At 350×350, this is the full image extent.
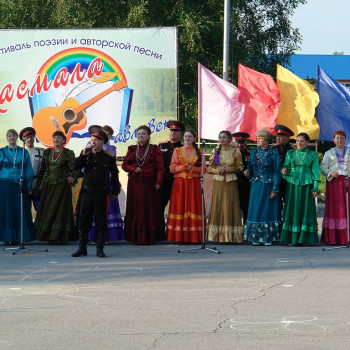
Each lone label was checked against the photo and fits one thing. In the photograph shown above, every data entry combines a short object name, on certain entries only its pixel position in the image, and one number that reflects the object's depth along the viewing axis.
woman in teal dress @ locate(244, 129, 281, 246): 12.23
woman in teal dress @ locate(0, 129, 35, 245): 12.20
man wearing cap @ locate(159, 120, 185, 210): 12.89
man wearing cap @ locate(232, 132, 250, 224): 12.96
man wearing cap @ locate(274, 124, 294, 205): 12.78
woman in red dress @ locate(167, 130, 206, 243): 12.37
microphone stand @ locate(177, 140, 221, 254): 11.39
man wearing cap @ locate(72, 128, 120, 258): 10.82
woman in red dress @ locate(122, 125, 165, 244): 12.27
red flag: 16.20
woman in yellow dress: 12.36
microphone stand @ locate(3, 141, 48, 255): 11.45
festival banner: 17.25
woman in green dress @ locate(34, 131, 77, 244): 12.26
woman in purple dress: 12.54
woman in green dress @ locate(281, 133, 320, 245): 12.21
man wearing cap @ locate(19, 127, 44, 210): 12.65
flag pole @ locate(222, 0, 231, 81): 20.83
